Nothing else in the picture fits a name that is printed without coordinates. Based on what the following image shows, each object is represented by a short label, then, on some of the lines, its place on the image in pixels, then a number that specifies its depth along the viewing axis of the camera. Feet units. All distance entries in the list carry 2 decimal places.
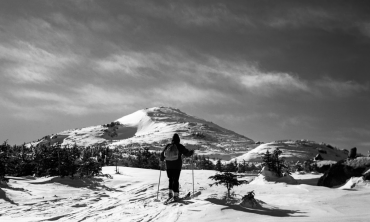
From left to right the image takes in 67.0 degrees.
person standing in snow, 31.24
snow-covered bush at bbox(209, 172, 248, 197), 32.05
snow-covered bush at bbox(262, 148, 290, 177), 60.75
